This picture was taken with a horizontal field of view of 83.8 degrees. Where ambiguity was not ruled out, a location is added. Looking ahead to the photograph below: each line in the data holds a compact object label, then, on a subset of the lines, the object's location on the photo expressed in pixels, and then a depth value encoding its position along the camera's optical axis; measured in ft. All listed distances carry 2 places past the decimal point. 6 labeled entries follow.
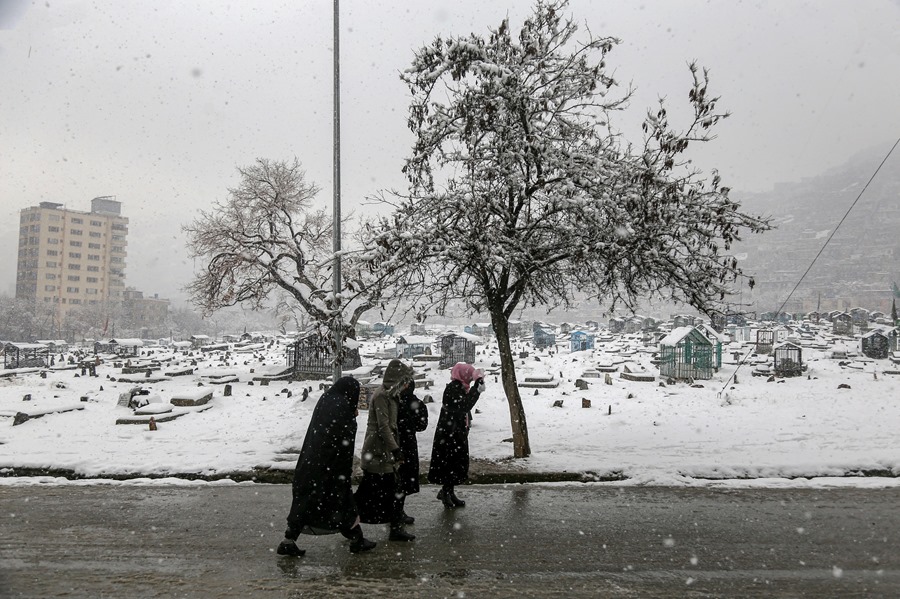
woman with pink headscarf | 19.94
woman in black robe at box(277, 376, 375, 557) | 15.28
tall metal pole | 30.14
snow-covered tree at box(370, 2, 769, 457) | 23.43
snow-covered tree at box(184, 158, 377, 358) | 67.22
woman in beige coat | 16.62
